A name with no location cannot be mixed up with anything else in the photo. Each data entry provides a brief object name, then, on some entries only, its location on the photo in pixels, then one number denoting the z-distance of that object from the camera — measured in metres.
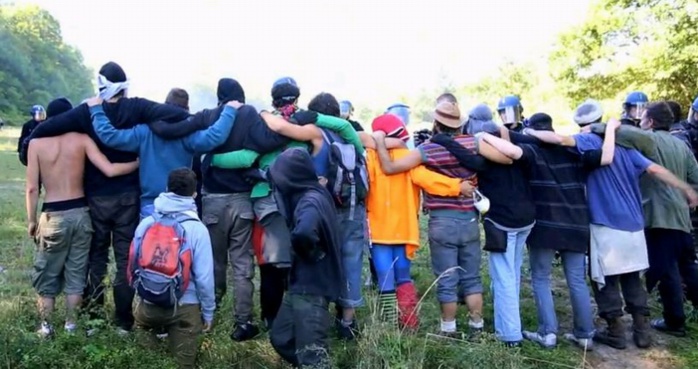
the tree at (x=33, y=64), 57.81
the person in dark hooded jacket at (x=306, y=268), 3.81
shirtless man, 4.61
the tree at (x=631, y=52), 17.30
